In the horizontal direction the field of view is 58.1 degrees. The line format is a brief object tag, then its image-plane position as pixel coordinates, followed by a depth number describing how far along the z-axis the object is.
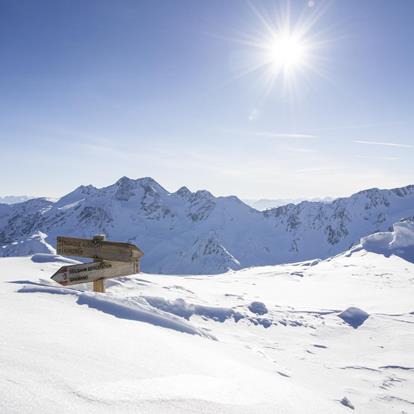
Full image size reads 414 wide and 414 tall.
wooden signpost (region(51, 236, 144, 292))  6.88
